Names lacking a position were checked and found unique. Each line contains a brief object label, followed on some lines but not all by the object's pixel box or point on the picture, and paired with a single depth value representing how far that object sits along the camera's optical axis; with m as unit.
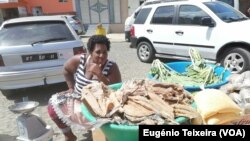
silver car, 5.10
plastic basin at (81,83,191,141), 1.64
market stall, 1.67
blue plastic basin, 2.32
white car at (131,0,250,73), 6.41
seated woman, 2.88
